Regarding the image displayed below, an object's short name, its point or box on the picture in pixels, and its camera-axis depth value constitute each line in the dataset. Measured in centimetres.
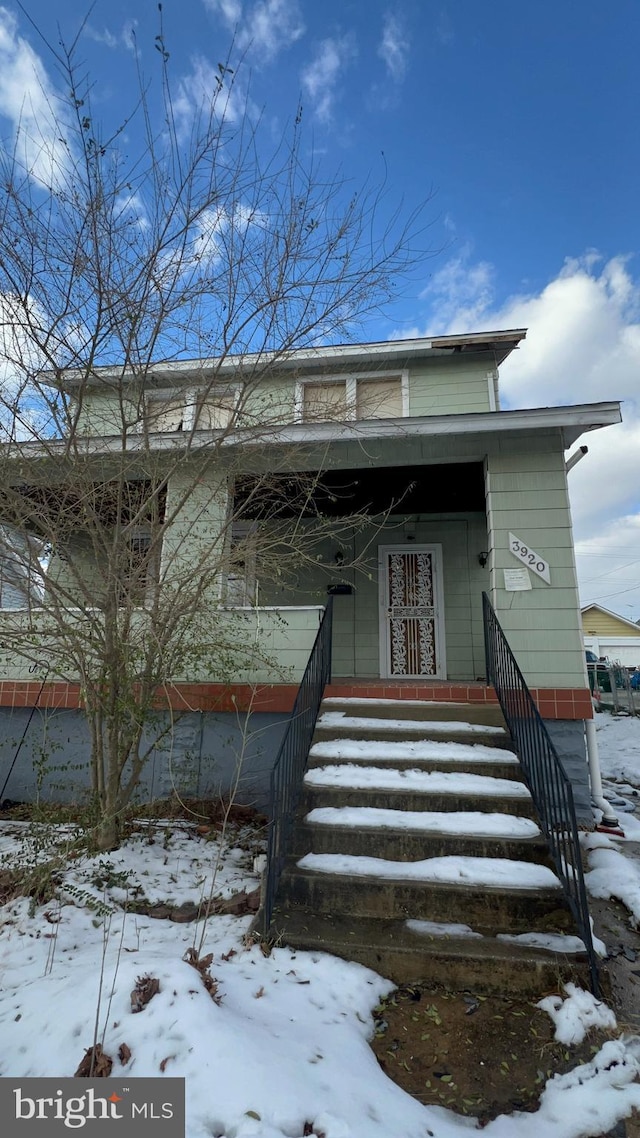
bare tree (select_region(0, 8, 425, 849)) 396
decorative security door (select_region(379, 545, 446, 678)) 765
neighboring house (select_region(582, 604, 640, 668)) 2892
